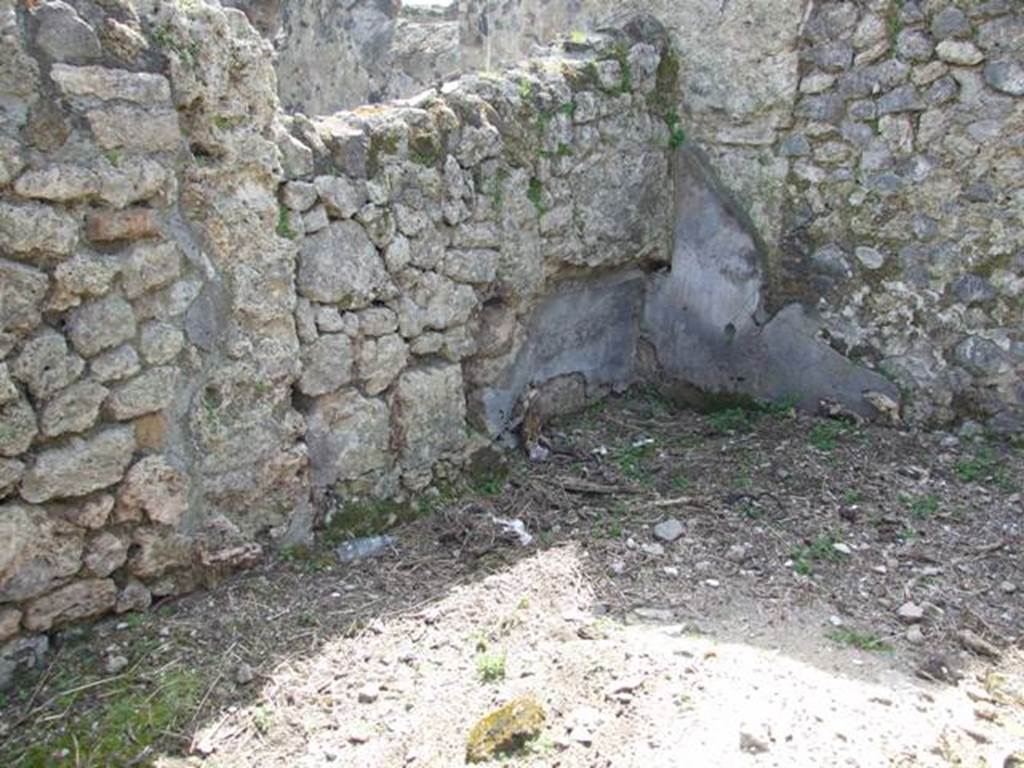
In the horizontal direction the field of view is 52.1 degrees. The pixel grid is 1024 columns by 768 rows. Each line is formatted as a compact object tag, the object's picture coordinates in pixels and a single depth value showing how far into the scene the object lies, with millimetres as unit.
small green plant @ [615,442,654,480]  4219
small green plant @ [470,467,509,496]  4012
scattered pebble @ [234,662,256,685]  2844
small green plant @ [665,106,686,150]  4754
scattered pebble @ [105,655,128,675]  2811
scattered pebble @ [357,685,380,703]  2836
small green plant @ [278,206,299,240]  3232
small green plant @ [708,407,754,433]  4598
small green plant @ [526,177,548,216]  4148
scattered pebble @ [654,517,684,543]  3693
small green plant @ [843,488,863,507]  3930
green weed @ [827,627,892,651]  3061
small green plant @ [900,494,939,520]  3835
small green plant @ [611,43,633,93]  4477
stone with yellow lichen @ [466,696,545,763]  2549
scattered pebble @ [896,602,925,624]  3225
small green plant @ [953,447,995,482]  4070
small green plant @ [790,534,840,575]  3518
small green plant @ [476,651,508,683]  2879
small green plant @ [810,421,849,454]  4324
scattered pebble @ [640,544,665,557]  3600
